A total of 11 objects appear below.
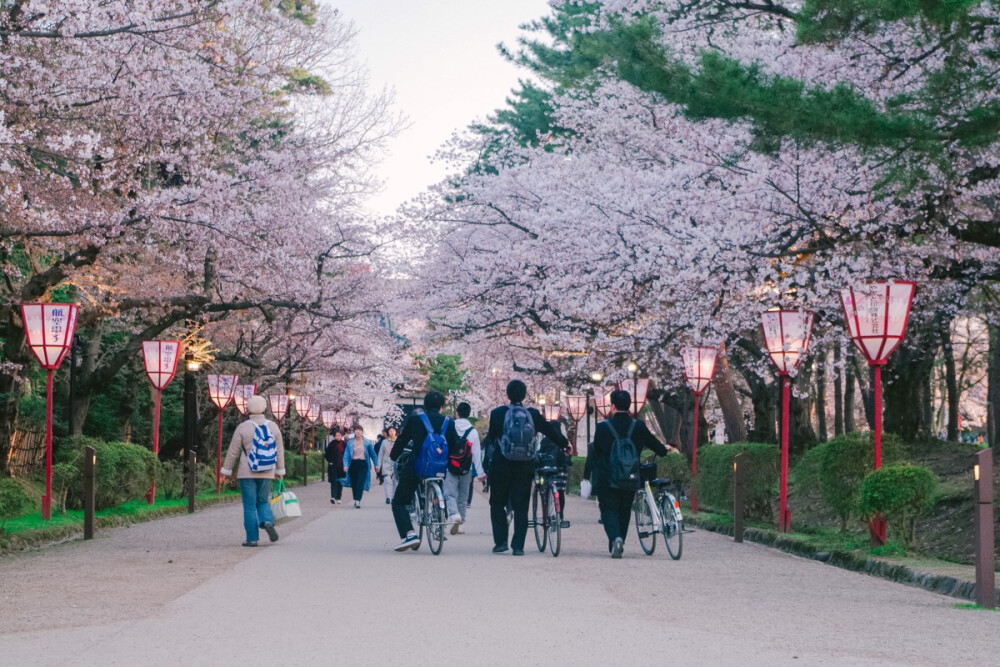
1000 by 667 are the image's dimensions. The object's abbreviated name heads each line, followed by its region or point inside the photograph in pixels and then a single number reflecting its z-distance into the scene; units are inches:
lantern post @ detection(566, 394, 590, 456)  1588.3
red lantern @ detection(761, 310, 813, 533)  696.4
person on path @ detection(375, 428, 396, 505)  1010.9
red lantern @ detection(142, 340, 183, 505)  908.6
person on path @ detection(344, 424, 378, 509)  1079.0
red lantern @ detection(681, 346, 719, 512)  921.2
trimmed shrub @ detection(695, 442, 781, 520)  743.7
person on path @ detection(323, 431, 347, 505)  1190.9
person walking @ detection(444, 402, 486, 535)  582.9
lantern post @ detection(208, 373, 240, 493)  1219.2
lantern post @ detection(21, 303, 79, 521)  683.4
